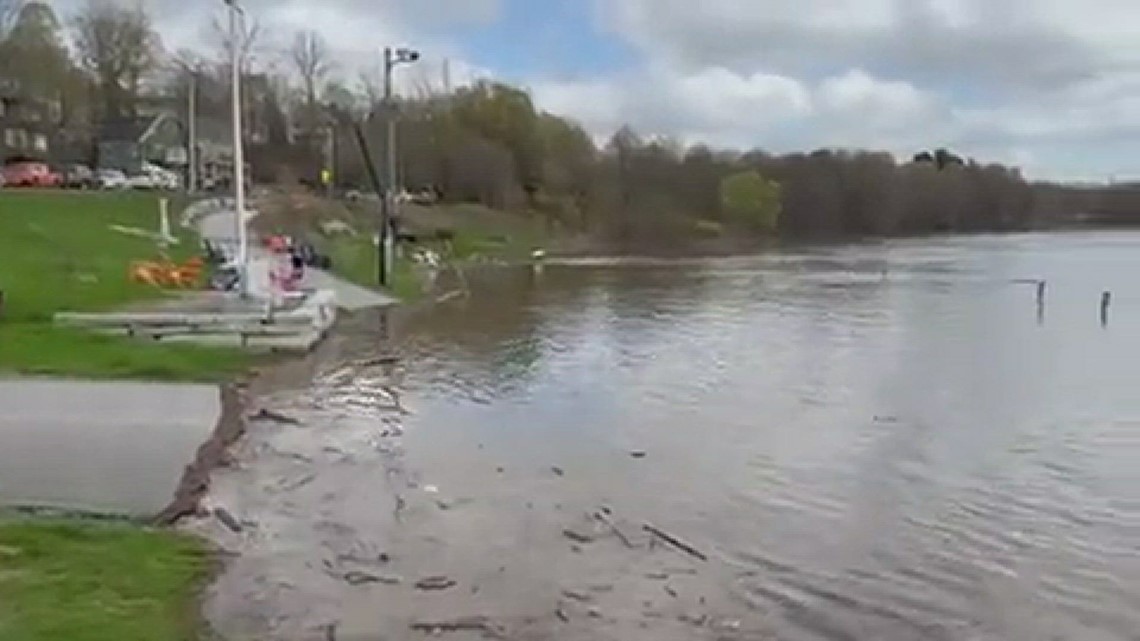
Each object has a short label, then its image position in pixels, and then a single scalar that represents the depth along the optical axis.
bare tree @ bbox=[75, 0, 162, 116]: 81.50
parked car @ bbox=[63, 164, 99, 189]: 66.69
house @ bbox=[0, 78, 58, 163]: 70.50
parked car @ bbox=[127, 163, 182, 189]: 71.56
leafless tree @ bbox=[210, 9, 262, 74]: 79.88
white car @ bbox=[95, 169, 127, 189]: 67.83
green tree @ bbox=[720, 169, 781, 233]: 118.25
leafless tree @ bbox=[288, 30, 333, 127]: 97.25
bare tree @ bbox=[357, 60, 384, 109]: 89.50
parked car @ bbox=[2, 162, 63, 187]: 61.93
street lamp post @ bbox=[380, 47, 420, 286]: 41.69
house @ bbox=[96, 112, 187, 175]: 80.94
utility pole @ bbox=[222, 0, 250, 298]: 26.34
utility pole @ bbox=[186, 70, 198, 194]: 72.12
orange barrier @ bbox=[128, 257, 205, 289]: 30.59
